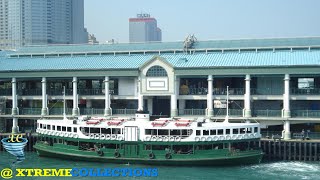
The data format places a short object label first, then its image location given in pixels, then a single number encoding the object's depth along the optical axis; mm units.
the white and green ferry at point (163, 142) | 54906
